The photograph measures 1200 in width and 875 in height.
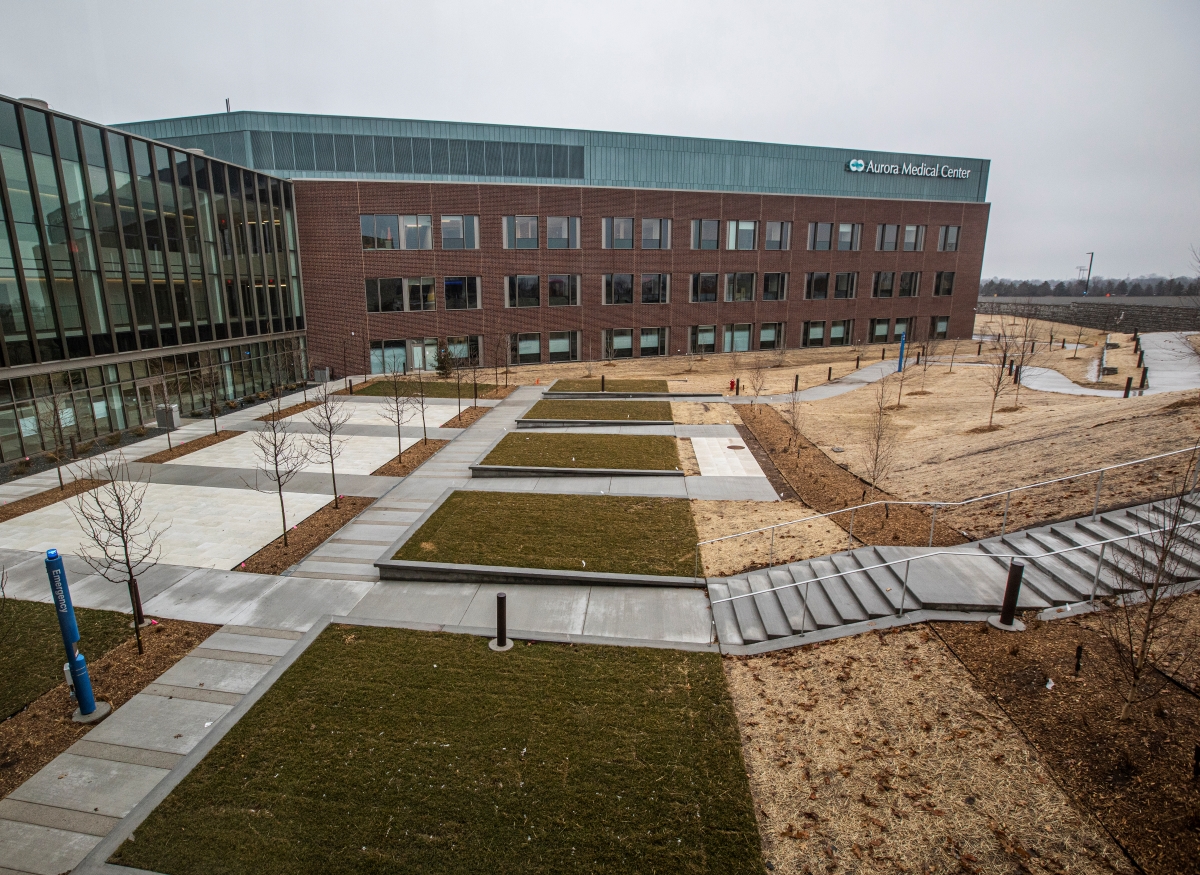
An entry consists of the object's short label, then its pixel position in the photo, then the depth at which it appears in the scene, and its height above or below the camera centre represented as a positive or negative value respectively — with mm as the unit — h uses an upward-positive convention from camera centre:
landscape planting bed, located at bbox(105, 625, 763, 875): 7012 -6000
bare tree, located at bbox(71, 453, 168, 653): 11211 -6004
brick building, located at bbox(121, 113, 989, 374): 41969 +3538
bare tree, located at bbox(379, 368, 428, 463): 24581 -5583
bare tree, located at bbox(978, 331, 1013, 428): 31094 -4633
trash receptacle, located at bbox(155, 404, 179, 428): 26422 -5355
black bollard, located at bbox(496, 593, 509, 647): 10969 -5594
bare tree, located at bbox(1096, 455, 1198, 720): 7832 -4586
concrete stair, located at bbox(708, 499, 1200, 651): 10547 -5038
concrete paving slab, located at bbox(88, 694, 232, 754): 8906 -6197
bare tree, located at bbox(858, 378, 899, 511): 18969 -5432
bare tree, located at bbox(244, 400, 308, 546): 21172 -5875
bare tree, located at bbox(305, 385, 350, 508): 22716 -5794
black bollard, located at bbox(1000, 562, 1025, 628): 9727 -4510
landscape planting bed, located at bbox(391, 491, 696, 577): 13961 -5776
